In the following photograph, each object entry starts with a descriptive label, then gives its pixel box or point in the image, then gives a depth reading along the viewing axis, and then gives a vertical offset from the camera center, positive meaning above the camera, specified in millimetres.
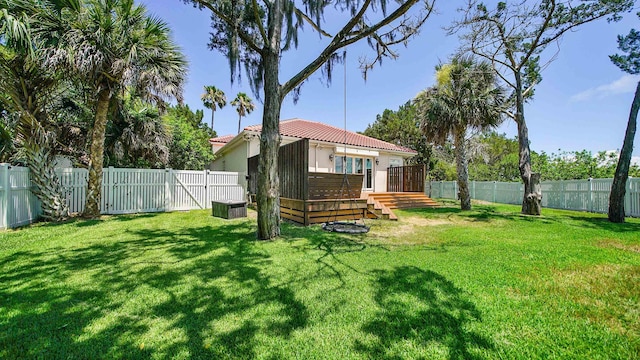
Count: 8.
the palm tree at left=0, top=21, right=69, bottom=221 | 6768 +1855
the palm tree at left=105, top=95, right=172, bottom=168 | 11672 +2058
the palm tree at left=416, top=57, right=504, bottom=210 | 11828 +3538
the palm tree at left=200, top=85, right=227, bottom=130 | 31031 +10102
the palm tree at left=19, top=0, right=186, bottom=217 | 7004 +3813
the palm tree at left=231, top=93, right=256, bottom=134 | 31953 +9571
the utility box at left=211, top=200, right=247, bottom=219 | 8839 -1047
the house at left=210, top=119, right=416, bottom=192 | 12945 +1606
